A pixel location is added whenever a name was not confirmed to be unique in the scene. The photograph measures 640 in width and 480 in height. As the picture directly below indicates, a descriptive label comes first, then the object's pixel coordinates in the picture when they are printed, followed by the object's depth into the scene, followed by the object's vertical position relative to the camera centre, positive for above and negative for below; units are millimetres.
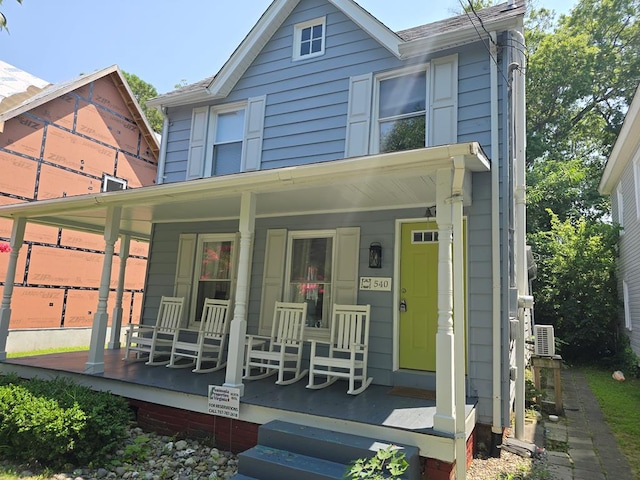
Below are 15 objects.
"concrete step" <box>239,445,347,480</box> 2840 -1211
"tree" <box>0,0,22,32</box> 4250 +2749
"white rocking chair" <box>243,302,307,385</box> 4730 -578
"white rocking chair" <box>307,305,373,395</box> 4312 -529
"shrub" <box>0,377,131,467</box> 3447 -1233
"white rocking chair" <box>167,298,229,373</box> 5258 -649
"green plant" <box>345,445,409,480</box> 2598 -1073
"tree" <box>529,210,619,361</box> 9344 +547
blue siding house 3639 +1113
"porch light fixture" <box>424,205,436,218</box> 4574 +1068
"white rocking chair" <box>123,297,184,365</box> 5637 -586
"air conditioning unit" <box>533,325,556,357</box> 5973 -429
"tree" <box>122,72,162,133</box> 20906 +10380
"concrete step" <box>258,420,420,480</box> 2947 -1101
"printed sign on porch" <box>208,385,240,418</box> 3830 -1022
